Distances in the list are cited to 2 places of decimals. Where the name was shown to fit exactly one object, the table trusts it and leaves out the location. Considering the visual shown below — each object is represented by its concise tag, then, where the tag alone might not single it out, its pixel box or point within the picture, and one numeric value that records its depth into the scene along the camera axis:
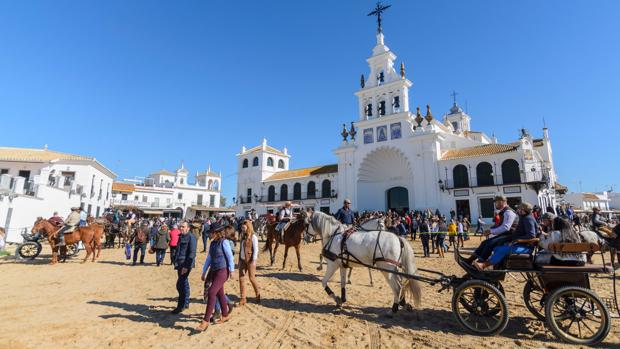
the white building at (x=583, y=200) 53.38
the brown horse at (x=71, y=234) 11.40
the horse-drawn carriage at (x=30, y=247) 11.97
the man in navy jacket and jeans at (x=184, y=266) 5.64
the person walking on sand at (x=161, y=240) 10.98
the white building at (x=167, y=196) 45.22
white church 23.92
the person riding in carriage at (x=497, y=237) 4.95
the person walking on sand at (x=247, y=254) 6.12
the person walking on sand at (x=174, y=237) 11.38
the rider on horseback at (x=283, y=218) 10.68
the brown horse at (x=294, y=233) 9.80
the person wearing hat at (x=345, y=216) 9.36
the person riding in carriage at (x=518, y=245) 4.66
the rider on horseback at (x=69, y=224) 11.39
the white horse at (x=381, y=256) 5.38
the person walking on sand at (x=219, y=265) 4.98
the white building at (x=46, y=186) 16.81
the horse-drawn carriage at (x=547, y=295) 4.10
